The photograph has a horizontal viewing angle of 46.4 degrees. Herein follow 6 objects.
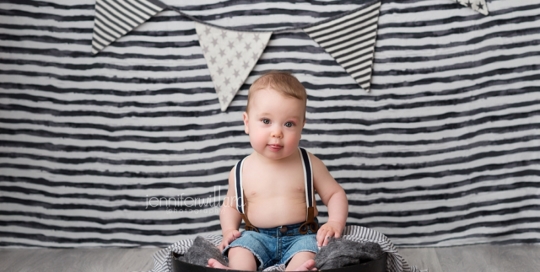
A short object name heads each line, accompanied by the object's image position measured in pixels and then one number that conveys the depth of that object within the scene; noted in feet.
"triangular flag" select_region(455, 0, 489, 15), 6.15
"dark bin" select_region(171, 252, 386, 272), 4.07
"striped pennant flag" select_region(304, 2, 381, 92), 6.23
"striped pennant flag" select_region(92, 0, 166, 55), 6.42
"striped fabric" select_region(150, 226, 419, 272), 4.83
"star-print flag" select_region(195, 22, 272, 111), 6.33
